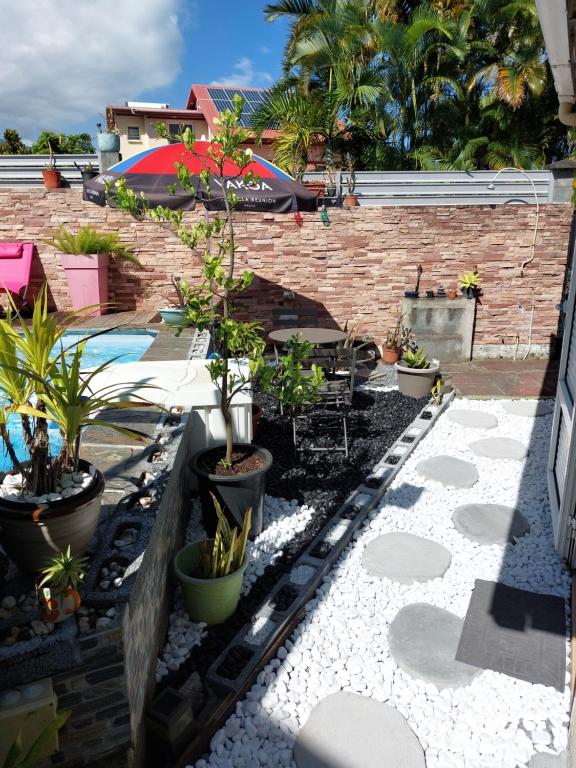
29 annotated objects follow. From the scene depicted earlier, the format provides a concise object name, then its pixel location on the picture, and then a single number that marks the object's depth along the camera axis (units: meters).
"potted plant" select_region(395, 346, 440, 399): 6.74
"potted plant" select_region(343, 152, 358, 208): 9.03
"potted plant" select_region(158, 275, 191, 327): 7.01
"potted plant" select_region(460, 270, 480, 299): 8.44
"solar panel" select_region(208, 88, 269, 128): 17.16
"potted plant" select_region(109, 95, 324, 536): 3.09
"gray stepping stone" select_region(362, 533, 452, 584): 3.49
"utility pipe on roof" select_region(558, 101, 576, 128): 3.17
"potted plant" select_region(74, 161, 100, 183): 8.18
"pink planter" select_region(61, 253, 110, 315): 7.55
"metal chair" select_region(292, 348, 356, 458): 5.50
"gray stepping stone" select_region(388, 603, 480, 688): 2.69
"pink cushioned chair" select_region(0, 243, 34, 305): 7.71
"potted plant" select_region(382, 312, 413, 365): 8.34
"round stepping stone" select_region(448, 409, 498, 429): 6.05
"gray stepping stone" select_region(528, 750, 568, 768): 2.21
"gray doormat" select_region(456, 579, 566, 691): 2.72
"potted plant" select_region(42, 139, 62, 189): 7.96
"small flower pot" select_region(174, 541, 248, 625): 2.85
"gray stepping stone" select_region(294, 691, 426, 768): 2.25
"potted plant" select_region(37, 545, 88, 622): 1.83
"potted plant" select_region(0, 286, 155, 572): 2.01
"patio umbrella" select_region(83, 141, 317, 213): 6.01
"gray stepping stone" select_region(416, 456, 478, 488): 4.75
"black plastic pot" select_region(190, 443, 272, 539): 3.48
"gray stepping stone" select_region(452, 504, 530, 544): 3.91
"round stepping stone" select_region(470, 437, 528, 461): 5.27
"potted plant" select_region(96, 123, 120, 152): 8.82
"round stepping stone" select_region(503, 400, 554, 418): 6.42
